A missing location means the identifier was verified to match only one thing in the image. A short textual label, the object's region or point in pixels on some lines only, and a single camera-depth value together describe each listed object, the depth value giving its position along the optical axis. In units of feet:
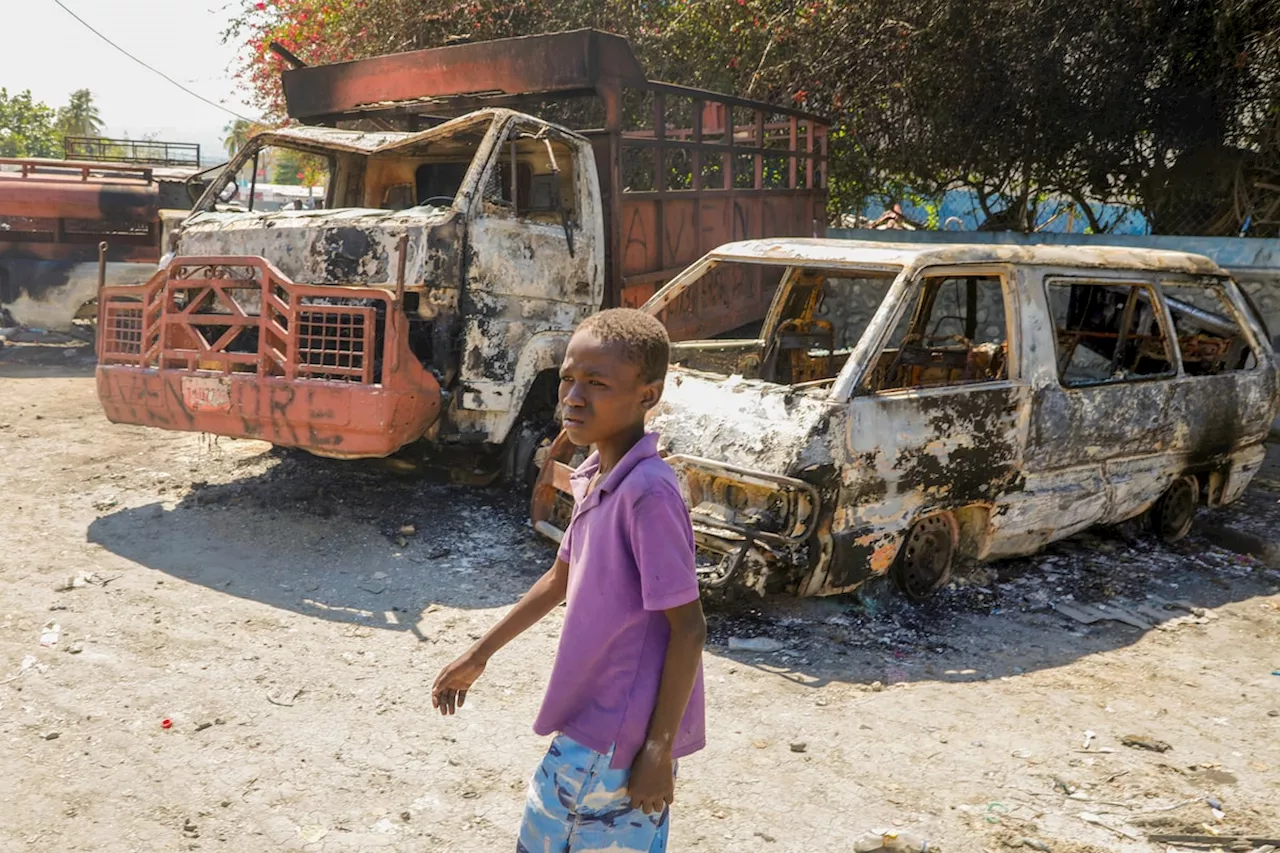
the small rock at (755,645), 14.64
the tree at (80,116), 150.00
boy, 6.38
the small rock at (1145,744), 12.19
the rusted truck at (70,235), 37.76
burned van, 14.52
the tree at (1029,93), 30.17
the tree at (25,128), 109.19
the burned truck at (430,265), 17.89
